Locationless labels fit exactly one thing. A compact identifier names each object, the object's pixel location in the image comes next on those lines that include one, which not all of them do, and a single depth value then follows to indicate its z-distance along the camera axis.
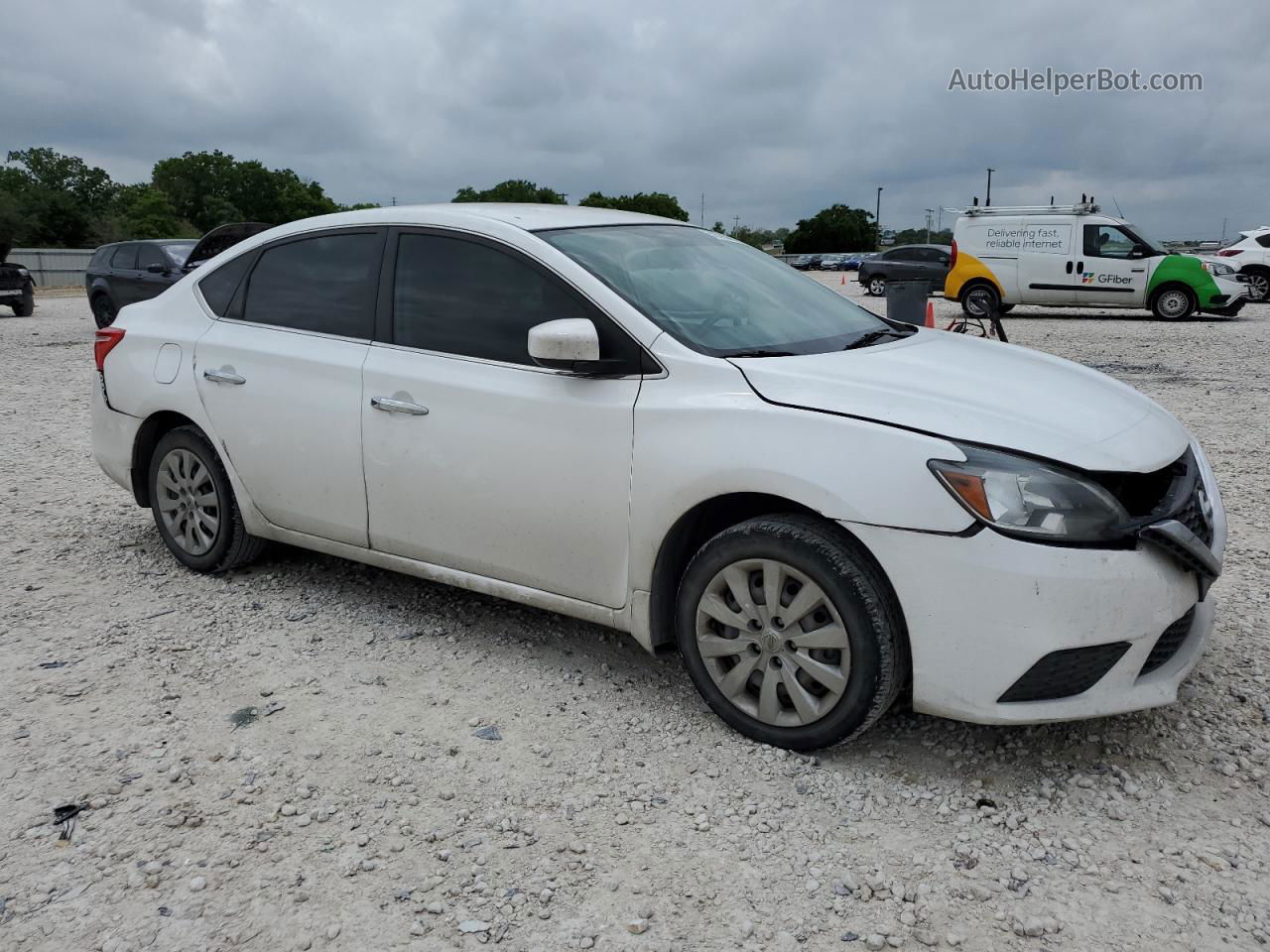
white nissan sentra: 2.74
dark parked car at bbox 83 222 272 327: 14.77
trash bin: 10.64
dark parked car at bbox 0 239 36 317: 21.84
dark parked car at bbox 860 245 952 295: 26.89
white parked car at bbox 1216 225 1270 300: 21.22
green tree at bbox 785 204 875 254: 106.75
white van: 18.09
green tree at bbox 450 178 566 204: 93.06
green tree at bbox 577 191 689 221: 100.81
